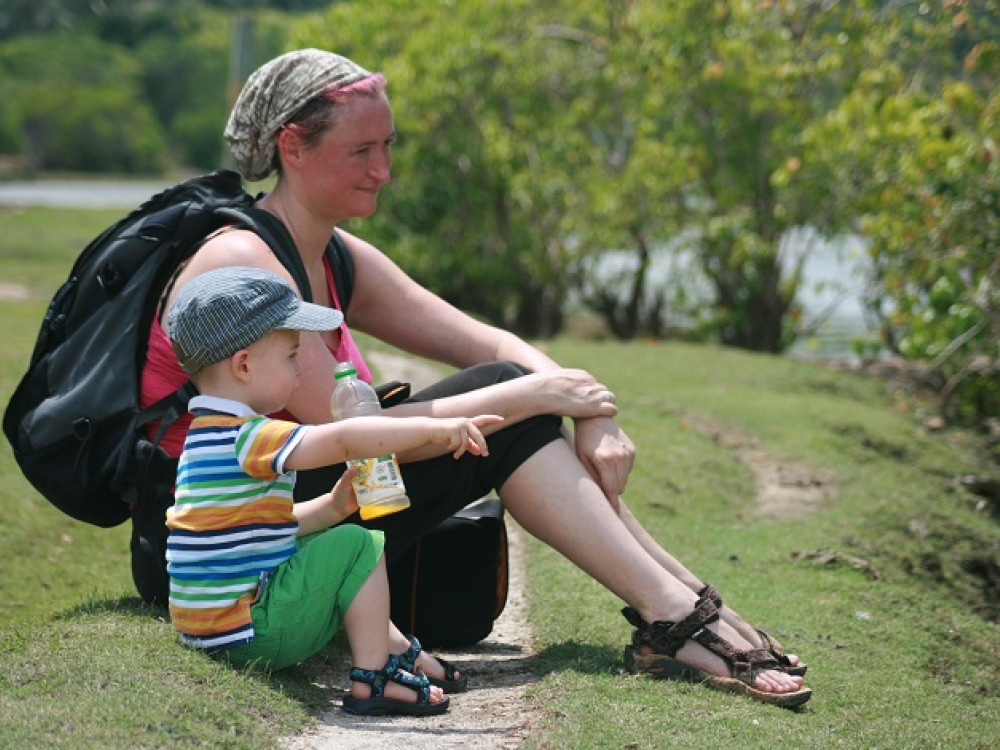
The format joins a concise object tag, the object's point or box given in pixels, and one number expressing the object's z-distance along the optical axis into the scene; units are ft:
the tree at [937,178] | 27.22
